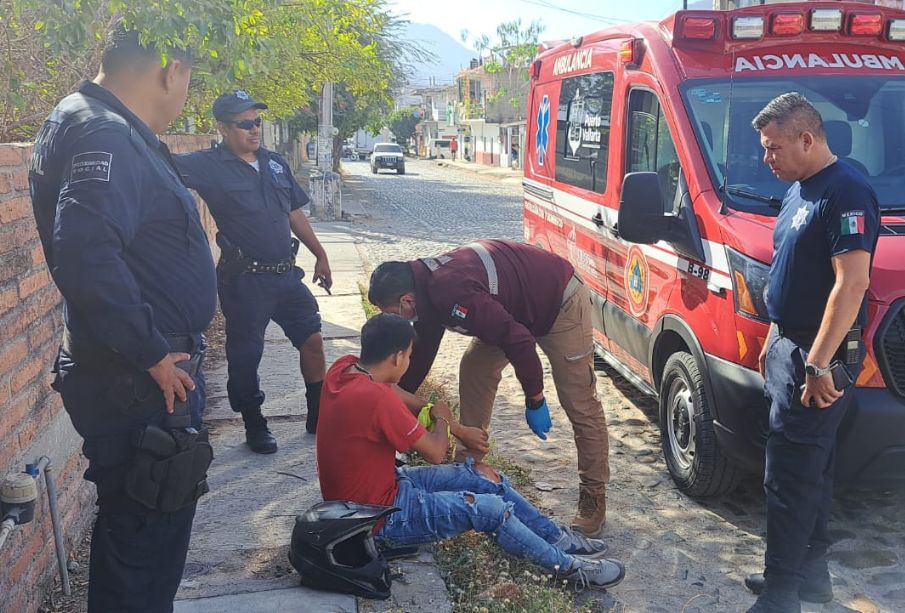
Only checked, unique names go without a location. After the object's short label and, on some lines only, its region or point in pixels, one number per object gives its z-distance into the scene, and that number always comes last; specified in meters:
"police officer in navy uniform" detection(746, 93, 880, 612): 2.96
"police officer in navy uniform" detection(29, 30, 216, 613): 2.22
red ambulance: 3.57
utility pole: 19.03
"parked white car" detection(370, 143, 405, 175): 45.00
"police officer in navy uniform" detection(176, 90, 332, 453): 4.74
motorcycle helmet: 3.14
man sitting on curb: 3.22
